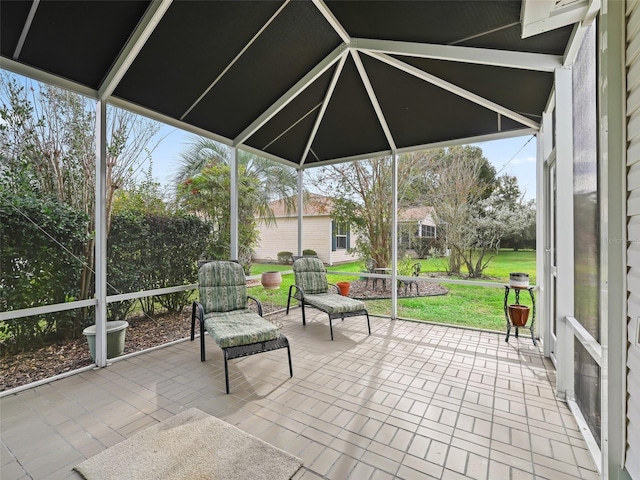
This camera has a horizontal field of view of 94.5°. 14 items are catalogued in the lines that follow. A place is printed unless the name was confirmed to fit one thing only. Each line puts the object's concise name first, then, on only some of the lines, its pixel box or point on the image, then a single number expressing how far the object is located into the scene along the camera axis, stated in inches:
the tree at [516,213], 200.4
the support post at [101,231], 131.2
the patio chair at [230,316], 121.6
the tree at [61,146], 121.4
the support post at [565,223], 104.8
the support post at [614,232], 52.0
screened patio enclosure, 83.6
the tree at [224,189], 185.9
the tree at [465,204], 214.7
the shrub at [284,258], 244.8
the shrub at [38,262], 118.2
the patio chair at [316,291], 178.1
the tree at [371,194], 238.2
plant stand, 160.2
